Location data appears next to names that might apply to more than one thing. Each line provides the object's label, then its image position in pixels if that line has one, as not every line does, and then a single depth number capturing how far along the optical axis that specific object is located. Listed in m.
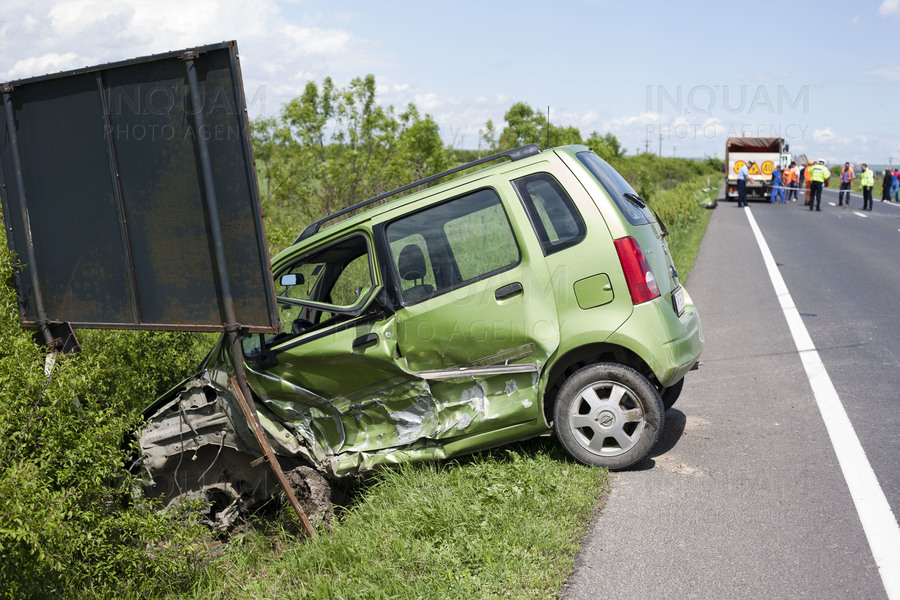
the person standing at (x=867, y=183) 30.25
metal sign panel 4.32
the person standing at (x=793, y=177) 37.53
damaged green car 4.72
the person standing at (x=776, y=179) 35.28
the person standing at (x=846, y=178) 33.25
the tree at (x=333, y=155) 17.62
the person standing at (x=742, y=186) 31.73
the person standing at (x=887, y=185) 37.16
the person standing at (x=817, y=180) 29.03
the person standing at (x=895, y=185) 37.59
